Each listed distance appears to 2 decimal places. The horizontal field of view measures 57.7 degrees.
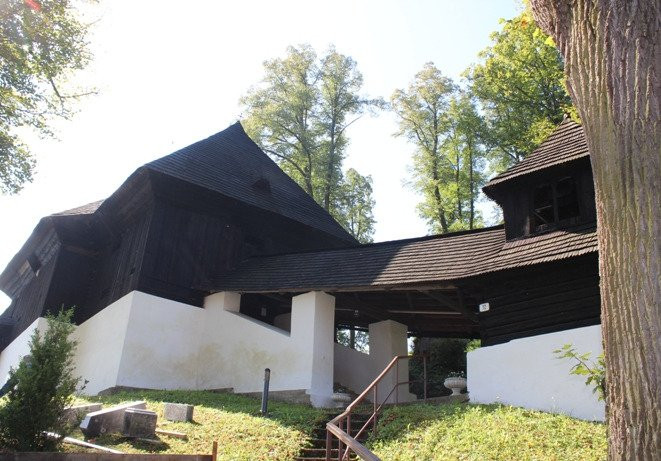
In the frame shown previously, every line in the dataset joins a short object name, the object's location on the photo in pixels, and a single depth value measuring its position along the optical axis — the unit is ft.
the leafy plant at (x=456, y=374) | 52.08
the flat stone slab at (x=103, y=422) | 27.37
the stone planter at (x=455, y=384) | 38.78
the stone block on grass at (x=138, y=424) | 27.61
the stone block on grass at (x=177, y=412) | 31.76
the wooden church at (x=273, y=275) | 35.24
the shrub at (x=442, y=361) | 56.24
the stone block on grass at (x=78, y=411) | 25.75
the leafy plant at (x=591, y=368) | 21.44
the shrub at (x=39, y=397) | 23.31
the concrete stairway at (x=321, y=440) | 27.84
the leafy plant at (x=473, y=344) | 64.48
